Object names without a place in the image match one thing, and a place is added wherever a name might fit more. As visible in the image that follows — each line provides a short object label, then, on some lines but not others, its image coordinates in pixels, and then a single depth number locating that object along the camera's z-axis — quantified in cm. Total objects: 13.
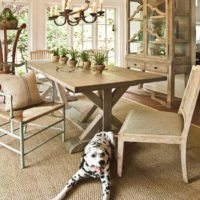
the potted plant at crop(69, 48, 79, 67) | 331
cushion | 252
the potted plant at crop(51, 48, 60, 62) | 388
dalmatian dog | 187
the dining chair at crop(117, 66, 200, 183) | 195
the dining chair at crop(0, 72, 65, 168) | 230
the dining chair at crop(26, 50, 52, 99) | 500
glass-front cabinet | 415
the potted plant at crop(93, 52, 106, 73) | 283
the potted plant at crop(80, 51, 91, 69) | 317
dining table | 226
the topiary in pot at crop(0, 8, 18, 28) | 438
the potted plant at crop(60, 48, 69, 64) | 361
